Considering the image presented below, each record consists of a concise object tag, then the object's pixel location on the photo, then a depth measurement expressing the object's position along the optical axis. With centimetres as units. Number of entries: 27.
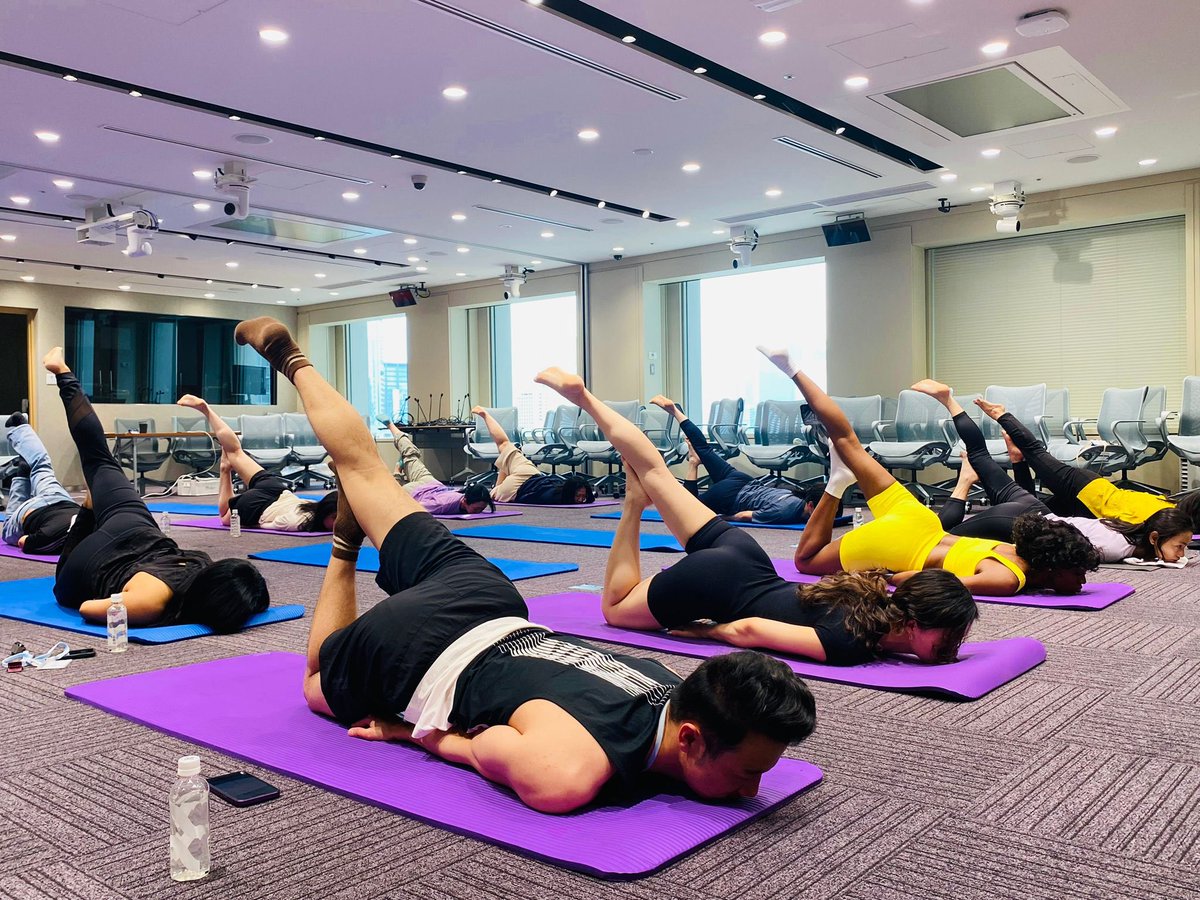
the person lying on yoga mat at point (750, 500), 693
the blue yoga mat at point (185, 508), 883
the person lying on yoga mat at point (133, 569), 353
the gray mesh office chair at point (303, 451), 1154
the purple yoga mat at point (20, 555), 561
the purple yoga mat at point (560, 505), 893
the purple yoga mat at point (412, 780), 169
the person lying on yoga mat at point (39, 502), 544
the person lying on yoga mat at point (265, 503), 672
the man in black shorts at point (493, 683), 169
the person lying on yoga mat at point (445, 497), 789
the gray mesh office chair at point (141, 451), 1222
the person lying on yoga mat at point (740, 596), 275
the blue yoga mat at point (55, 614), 346
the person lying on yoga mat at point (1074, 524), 475
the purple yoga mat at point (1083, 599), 398
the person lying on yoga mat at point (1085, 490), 531
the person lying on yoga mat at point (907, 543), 374
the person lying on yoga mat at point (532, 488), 894
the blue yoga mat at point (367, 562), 493
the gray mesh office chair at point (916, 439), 831
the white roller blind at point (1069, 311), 879
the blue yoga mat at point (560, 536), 603
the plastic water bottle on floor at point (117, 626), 324
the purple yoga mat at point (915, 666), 270
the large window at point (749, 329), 1127
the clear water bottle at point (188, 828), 159
